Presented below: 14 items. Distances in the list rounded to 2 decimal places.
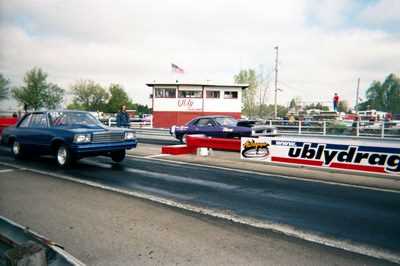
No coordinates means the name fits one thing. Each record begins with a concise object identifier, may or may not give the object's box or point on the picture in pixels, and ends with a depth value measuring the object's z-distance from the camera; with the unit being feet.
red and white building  122.62
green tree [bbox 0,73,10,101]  168.67
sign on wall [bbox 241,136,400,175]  25.18
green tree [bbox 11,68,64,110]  219.00
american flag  123.48
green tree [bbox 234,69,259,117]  208.13
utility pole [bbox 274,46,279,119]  136.69
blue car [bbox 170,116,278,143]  44.88
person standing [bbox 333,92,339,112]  64.72
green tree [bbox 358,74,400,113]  308.89
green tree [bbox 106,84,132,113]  285.84
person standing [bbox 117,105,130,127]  59.62
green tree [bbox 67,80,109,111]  299.99
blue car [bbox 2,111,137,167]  27.53
